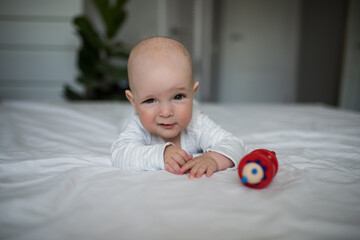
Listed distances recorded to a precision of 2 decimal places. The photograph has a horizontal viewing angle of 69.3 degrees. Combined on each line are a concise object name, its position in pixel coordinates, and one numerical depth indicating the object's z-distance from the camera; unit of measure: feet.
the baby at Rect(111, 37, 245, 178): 2.09
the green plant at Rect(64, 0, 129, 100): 7.89
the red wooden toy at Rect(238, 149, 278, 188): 1.63
